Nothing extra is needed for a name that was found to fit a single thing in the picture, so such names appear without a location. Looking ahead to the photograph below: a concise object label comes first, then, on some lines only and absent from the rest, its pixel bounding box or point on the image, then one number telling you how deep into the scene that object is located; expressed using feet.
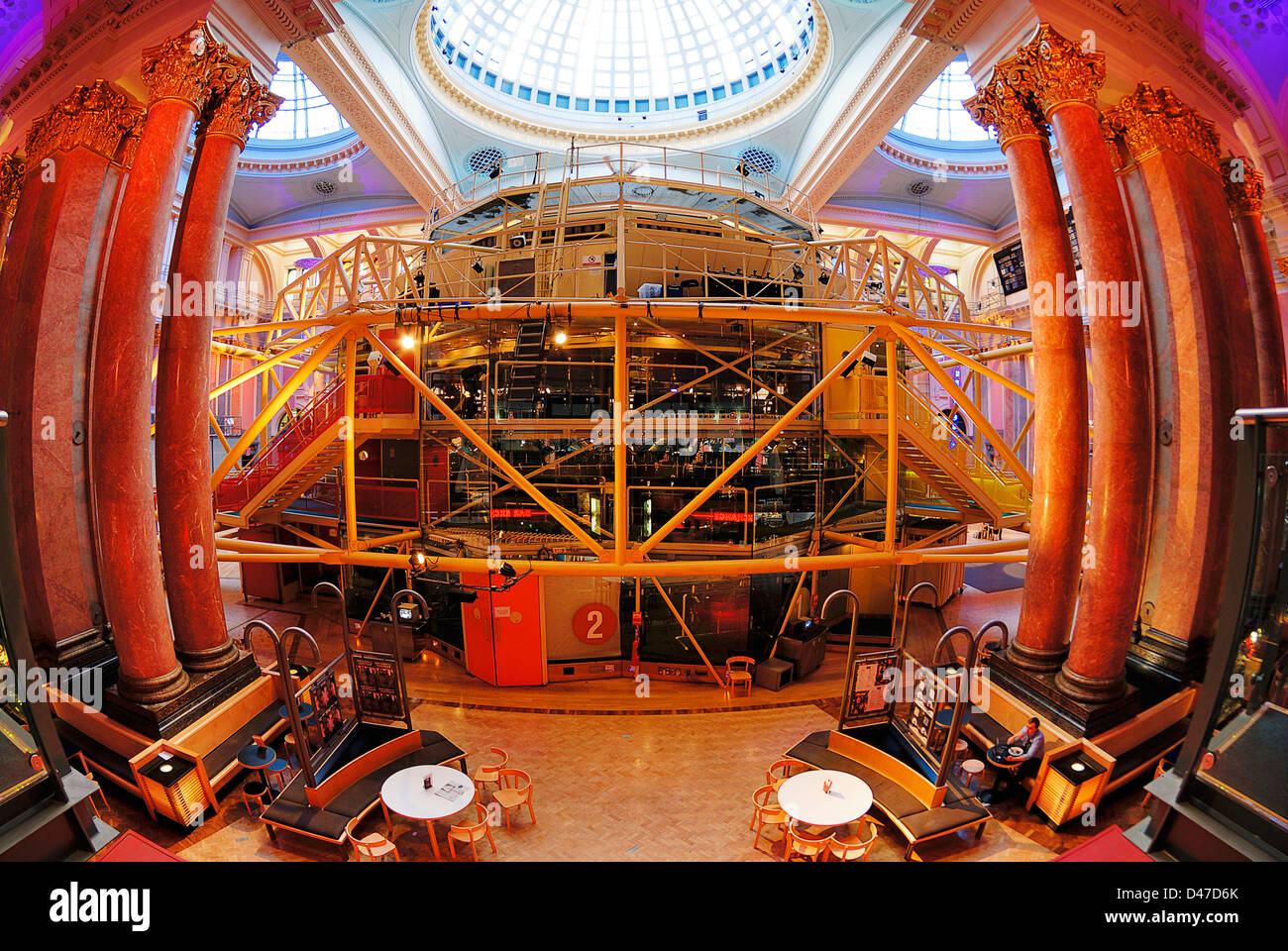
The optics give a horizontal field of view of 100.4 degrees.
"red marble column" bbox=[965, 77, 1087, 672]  24.14
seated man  21.84
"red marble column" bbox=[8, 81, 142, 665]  26.11
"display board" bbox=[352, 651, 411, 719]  25.36
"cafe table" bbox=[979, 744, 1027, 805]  21.83
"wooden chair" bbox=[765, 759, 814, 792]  23.58
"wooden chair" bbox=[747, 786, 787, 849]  20.56
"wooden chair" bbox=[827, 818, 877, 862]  18.78
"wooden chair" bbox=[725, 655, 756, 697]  35.45
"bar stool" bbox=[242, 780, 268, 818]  21.77
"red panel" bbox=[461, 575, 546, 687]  36.50
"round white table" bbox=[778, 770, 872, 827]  19.40
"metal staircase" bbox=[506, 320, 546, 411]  37.32
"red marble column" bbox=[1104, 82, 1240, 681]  25.36
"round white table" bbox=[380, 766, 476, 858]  20.13
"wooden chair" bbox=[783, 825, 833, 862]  18.66
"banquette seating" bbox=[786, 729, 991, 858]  20.04
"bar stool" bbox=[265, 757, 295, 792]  22.16
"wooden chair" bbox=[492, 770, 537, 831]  21.86
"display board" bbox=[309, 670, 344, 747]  23.27
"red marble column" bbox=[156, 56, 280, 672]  23.84
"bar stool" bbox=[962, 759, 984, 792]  21.16
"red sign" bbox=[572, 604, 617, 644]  38.24
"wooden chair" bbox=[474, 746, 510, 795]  23.49
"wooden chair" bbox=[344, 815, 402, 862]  18.90
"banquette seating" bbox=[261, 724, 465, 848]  20.24
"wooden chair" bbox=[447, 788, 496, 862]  19.89
